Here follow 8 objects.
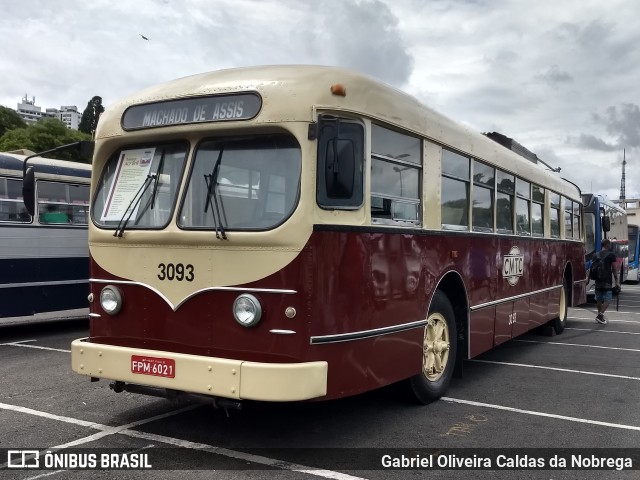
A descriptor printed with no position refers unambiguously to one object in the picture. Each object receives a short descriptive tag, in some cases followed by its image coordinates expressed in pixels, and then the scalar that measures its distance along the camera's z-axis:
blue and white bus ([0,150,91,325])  10.15
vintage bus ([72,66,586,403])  4.67
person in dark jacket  13.80
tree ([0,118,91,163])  49.12
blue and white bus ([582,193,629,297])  19.35
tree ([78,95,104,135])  62.38
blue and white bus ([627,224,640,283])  32.56
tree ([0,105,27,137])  58.62
